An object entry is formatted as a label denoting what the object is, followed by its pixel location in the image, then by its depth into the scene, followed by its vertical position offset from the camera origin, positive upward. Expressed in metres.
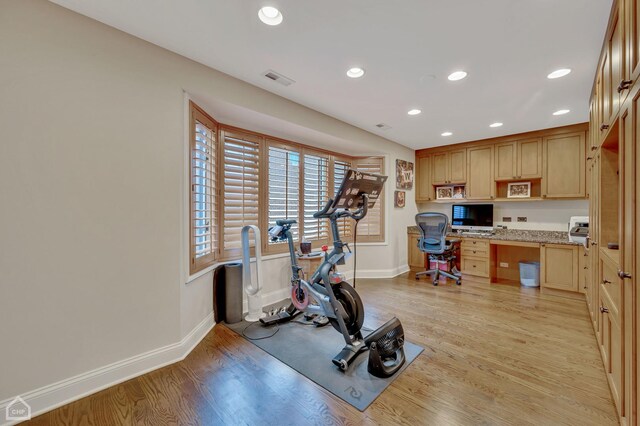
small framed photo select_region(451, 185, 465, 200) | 5.07 +0.41
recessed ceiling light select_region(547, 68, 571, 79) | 2.35 +1.30
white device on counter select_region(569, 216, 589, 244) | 3.53 -0.23
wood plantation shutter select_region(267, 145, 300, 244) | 3.52 +0.39
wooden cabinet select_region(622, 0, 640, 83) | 1.16 +0.82
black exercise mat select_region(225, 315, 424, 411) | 1.80 -1.24
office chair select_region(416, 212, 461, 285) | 4.33 -0.50
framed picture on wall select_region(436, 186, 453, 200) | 5.23 +0.42
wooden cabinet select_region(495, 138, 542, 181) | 4.23 +0.90
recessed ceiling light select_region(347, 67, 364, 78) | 2.36 +1.32
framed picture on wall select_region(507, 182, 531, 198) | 4.44 +0.40
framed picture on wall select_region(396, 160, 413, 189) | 5.02 +0.77
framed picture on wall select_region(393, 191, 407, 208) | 4.95 +0.27
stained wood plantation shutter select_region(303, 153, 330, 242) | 4.00 +0.31
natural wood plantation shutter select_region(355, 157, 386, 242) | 4.75 -0.08
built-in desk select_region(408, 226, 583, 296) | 3.68 -0.74
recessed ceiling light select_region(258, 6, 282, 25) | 1.67 +1.32
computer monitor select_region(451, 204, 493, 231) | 4.77 -0.08
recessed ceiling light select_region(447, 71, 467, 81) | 2.42 +1.31
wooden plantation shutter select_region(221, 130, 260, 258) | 3.06 +0.33
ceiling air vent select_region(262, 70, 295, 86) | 2.45 +1.33
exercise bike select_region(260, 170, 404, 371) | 2.19 -0.61
